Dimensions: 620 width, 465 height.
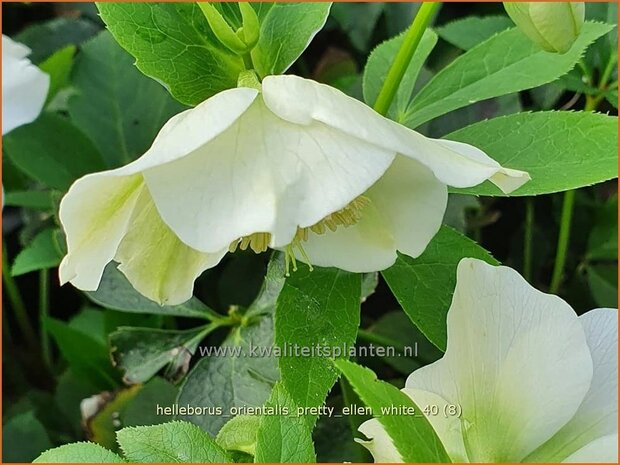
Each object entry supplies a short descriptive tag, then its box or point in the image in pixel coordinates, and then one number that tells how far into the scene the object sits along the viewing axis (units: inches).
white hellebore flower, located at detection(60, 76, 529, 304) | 9.6
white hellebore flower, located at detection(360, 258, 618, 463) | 10.3
